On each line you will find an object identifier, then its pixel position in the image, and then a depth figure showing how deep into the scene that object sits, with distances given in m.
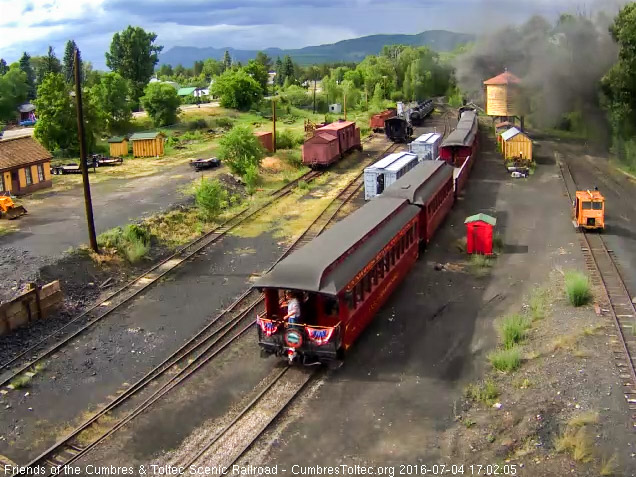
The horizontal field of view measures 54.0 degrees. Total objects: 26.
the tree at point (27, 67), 112.94
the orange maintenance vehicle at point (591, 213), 27.78
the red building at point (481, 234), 25.03
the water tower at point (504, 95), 60.19
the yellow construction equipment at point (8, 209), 30.95
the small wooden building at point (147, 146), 50.97
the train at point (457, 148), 39.19
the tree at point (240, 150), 39.88
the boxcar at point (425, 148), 38.41
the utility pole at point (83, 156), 22.89
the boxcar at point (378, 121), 66.62
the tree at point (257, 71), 96.00
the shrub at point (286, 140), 52.06
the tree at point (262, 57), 177.70
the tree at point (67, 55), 106.17
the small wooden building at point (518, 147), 45.31
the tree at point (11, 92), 81.19
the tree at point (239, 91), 80.12
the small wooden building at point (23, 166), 35.59
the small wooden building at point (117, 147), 51.56
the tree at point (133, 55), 83.88
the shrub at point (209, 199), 30.45
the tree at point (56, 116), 47.69
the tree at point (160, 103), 67.19
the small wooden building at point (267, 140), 48.62
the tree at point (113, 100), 60.69
